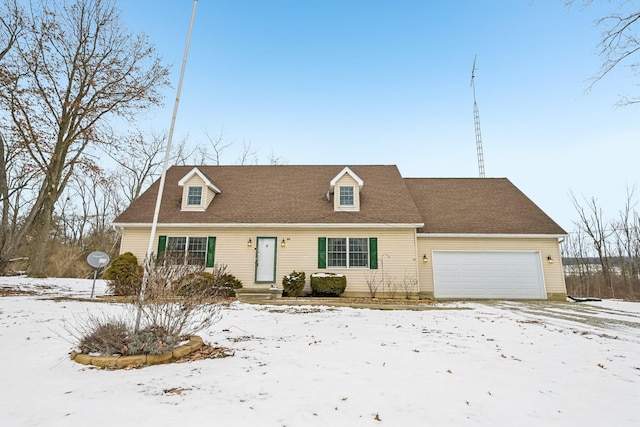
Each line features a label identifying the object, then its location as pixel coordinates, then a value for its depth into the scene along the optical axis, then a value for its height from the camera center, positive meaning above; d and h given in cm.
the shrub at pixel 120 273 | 1097 -7
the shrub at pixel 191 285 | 462 -21
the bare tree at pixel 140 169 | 2430 +815
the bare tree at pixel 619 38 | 519 +408
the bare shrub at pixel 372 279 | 1270 -22
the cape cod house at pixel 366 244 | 1288 +125
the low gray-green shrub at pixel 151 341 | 392 -91
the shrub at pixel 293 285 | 1216 -48
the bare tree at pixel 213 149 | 2562 +1035
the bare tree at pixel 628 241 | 1986 +245
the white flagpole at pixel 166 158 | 413 +183
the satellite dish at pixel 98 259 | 1043 +38
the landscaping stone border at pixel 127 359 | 369 -108
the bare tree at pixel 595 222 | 2027 +354
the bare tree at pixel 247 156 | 2631 +996
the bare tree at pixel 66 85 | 1279 +832
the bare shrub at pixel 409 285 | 1260 -45
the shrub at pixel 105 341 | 393 -90
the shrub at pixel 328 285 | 1209 -46
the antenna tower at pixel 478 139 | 1975 +862
